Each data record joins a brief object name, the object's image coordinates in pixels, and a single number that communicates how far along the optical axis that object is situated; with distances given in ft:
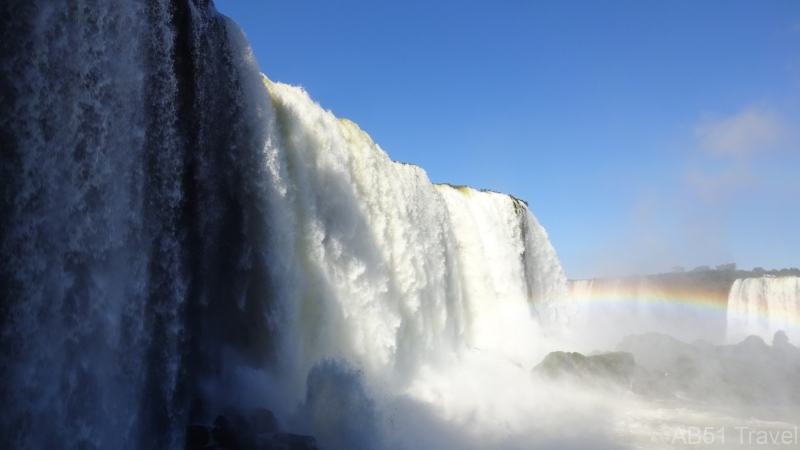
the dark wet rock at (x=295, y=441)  25.47
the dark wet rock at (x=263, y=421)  27.09
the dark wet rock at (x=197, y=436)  24.81
